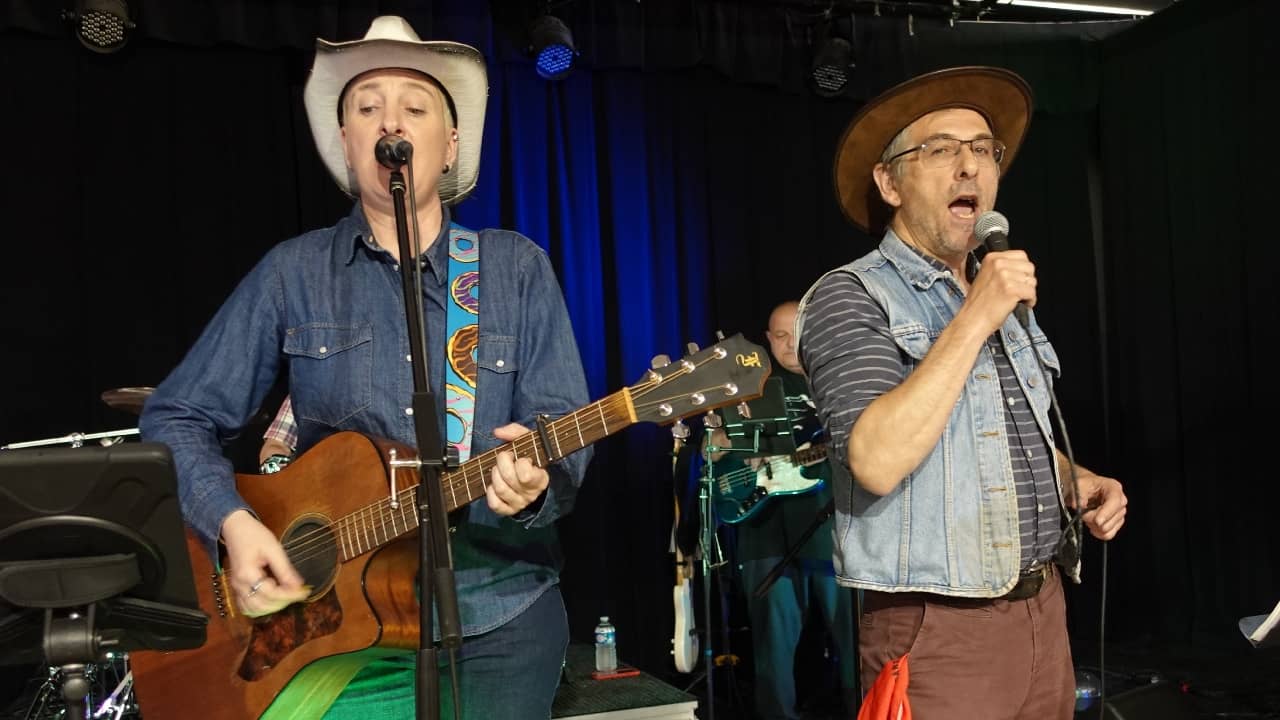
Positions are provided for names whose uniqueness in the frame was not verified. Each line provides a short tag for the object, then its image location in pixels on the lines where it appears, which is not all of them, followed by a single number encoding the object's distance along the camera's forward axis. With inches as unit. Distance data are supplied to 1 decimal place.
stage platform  183.2
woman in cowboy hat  89.7
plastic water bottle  228.2
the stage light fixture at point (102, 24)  235.9
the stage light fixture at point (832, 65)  294.4
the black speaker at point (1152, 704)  159.2
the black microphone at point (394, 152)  83.0
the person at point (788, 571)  241.9
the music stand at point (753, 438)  227.5
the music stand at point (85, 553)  72.1
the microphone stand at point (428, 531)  69.4
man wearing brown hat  87.2
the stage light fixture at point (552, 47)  264.8
